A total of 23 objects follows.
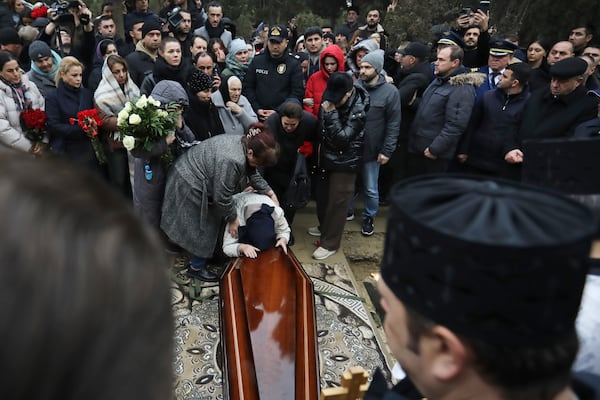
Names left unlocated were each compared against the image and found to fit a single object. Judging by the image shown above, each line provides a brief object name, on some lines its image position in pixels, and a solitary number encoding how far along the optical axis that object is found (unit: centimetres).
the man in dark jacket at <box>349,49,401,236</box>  480
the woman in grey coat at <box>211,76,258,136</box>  461
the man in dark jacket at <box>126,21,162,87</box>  526
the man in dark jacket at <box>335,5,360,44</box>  881
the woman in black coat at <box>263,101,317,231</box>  429
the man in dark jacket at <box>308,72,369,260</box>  437
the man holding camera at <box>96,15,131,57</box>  635
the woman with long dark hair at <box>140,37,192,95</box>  465
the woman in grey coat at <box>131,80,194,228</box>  410
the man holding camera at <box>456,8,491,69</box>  621
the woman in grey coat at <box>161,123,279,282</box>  370
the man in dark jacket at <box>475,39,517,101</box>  537
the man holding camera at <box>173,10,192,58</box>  669
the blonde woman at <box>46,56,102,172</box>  430
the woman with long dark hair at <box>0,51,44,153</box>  409
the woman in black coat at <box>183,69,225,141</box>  430
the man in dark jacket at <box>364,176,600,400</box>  91
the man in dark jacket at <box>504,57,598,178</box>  414
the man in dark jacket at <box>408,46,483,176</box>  475
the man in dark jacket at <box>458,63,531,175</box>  459
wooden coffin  268
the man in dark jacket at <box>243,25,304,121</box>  546
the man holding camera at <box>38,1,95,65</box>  582
